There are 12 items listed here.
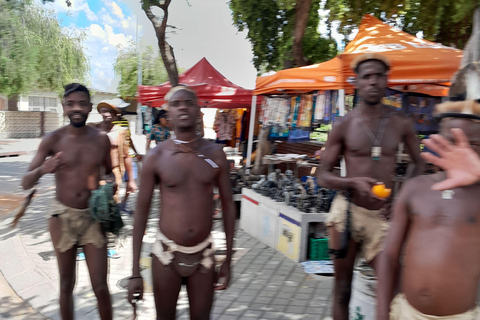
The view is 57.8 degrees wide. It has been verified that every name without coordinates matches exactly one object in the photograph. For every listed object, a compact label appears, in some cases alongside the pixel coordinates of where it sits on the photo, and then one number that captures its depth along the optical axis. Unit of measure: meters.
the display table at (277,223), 5.63
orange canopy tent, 4.85
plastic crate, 5.64
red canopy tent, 9.41
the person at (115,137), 5.98
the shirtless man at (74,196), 3.31
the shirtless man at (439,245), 1.79
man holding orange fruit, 3.04
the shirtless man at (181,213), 2.62
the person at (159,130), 9.19
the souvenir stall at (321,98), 4.90
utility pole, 13.27
